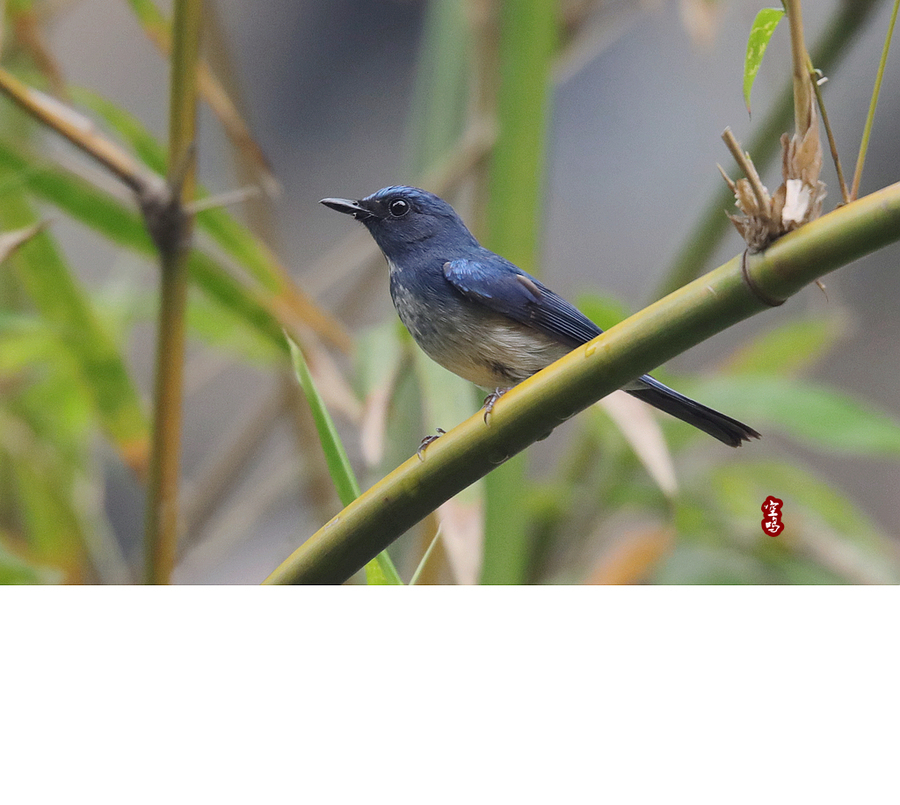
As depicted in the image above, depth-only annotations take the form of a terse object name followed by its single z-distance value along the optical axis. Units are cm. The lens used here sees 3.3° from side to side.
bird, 407
